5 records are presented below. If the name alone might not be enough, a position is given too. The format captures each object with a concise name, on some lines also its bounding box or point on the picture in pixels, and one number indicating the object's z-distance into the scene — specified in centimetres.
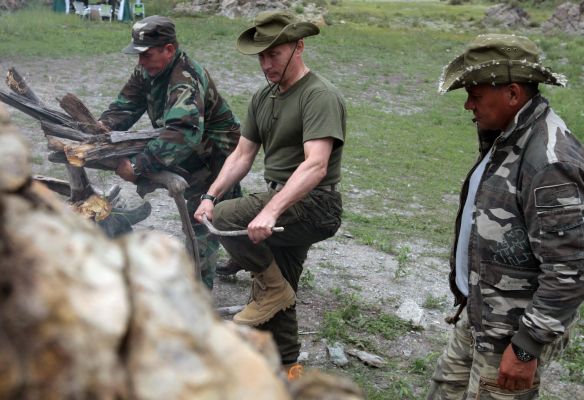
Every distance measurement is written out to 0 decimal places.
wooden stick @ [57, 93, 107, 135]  544
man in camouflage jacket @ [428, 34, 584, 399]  322
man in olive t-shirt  455
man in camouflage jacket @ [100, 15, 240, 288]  539
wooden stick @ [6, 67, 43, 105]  552
